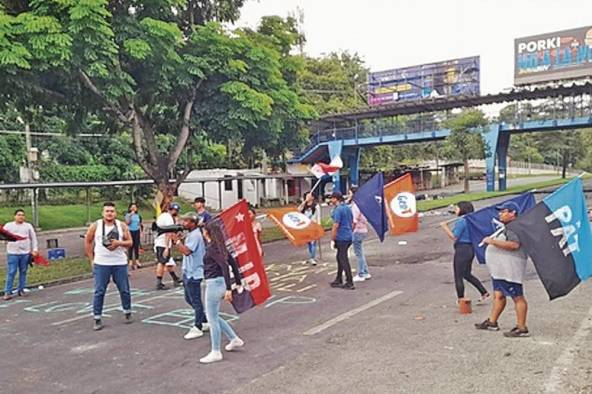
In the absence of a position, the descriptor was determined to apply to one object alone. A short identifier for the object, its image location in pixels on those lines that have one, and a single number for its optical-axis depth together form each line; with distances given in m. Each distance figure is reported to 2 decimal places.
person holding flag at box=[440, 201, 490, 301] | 8.47
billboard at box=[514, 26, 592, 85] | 44.91
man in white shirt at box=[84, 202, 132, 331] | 8.24
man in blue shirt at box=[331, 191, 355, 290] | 10.37
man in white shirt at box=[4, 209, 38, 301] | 11.04
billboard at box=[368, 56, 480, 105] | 49.44
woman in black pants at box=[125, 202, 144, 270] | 14.62
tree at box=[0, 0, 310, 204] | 12.83
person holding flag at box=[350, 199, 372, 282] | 11.31
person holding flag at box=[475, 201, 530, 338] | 6.81
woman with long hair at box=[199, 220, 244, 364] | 6.46
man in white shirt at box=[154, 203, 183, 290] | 10.82
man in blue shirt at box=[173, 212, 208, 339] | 7.41
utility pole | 30.69
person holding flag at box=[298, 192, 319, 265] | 13.84
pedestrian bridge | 40.88
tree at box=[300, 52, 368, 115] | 50.25
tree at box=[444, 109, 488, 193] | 43.00
